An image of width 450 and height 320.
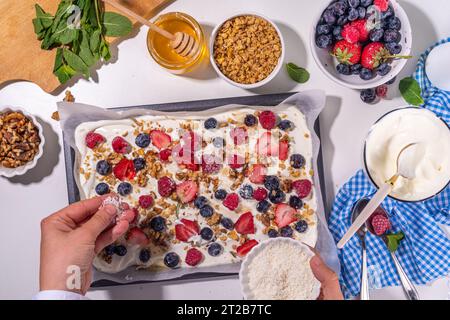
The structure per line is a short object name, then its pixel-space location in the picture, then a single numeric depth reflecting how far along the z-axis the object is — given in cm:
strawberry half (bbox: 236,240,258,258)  115
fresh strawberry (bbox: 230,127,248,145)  117
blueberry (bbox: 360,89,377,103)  119
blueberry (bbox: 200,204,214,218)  115
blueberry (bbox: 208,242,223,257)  115
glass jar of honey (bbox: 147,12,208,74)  116
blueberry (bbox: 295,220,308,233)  115
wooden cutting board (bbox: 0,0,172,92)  121
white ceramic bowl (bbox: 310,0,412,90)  109
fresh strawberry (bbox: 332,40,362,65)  110
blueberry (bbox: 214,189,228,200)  116
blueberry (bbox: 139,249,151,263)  116
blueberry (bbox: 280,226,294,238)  115
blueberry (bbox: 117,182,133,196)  116
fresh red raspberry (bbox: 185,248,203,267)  114
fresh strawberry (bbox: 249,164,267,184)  116
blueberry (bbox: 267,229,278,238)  115
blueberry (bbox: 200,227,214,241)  115
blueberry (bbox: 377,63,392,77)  111
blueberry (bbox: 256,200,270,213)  116
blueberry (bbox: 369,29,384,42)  109
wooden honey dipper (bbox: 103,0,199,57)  111
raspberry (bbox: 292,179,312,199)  114
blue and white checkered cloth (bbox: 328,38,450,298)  114
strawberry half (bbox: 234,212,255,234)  115
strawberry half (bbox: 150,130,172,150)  117
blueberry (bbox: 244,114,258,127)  115
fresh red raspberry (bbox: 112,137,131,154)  117
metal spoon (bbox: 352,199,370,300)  112
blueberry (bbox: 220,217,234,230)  116
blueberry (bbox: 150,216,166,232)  116
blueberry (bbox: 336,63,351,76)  113
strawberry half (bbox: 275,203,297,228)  115
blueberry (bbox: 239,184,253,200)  115
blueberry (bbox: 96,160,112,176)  116
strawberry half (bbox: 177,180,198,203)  116
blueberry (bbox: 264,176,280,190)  115
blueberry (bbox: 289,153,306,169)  115
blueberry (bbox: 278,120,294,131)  116
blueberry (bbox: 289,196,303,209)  115
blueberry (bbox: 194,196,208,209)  115
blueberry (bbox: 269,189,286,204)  115
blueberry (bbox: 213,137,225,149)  117
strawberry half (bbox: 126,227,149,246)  115
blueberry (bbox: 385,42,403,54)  110
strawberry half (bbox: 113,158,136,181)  117
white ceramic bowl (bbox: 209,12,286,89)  112
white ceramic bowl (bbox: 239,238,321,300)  108
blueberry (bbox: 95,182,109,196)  117
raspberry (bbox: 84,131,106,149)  117
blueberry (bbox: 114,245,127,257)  116
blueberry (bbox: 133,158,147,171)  117
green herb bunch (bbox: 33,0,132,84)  117
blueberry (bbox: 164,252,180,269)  115
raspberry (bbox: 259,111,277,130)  114
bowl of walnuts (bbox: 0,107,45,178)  117
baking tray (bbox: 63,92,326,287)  117
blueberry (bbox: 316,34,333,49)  111
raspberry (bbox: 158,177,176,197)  115
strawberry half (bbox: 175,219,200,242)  116
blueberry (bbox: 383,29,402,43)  109
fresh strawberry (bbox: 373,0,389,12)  107
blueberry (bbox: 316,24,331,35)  110
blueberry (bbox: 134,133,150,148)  116
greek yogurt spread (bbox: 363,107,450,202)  109
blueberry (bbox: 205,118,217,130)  116
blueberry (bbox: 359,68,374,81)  112
